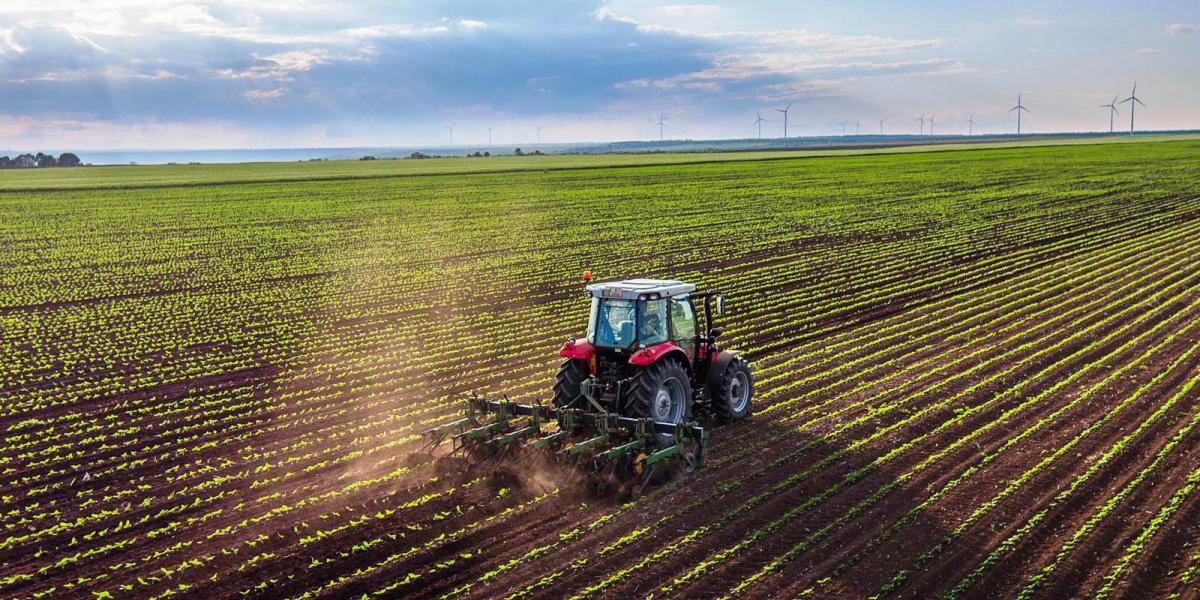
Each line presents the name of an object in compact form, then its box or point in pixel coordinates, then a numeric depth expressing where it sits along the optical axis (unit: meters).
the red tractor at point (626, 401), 12.64
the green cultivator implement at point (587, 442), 12.43
